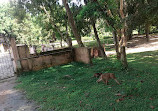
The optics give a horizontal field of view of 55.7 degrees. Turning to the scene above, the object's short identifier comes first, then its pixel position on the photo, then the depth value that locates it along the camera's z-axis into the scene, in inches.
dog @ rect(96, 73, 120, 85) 218.4
